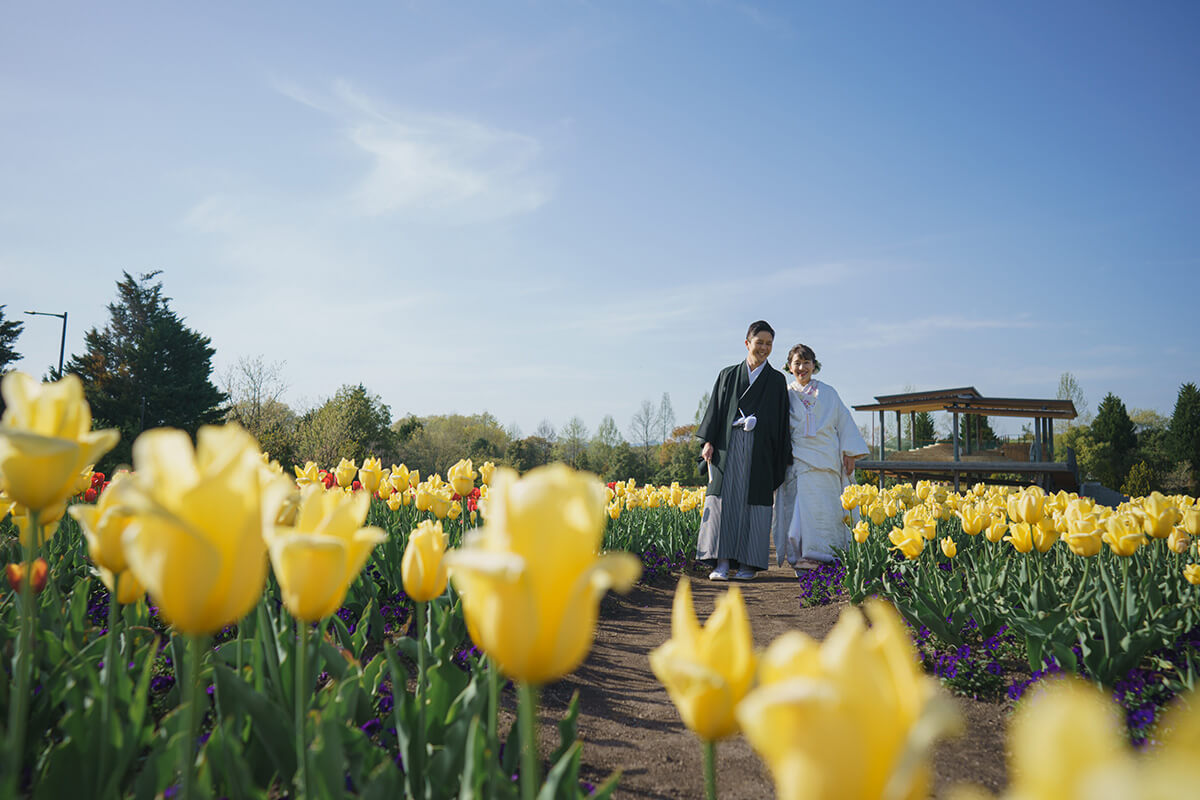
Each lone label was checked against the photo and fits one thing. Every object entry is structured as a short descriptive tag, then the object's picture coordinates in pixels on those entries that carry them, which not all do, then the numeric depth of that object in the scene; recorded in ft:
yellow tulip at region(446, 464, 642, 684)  2.63
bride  23.88
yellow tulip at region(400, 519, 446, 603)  5.42
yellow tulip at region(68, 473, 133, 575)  4.41
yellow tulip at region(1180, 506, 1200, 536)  12.41
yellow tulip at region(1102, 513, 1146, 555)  11.05
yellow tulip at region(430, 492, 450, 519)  14.29
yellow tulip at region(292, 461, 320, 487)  12.81
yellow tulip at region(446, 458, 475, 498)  13.94
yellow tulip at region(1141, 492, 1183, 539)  11.98
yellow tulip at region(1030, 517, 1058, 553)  12.33
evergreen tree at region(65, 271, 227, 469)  97.86
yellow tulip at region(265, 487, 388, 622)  3.62
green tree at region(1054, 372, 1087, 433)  141.79
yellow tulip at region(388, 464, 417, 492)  16.48
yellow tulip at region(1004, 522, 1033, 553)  12.57
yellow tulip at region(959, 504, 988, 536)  15.21
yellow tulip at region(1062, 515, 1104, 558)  11.25
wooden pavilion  67.41
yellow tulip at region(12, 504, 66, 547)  4.93
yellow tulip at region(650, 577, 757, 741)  2.89
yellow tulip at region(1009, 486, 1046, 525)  12.19
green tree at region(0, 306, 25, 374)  99.14
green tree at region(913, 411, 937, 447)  105.60
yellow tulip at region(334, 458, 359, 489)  15.84
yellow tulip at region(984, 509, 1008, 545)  14.83
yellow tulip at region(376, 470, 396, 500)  16.70
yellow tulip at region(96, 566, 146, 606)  4.93
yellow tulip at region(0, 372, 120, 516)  3.59
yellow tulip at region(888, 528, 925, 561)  15.05
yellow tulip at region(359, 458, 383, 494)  14.99
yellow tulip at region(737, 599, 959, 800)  2.03
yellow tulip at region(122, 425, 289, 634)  2.82
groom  23.47
